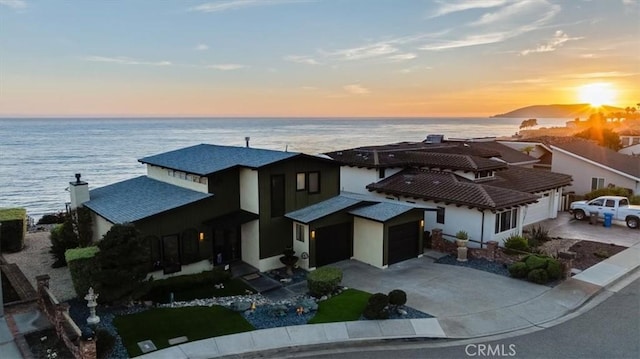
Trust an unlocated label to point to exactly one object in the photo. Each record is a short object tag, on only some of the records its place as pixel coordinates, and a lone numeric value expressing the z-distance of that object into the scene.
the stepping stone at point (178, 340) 11.84
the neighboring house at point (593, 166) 32.03
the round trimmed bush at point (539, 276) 16.47
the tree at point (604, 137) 54.56
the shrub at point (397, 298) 13.59
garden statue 11.03
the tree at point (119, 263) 13.77
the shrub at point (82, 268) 14.05
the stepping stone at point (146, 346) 11.39
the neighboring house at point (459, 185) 21.14
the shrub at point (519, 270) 16.95
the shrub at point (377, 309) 13.30
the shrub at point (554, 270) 16.70
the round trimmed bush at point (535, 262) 16.91
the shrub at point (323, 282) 15.13
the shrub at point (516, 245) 20.06
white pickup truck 25.27
